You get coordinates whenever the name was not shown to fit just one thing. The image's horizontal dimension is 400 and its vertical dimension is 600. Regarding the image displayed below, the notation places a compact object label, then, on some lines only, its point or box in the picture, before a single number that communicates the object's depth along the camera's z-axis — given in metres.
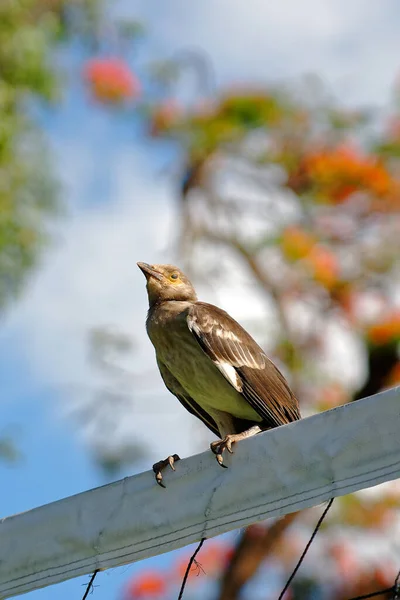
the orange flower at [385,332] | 18.72
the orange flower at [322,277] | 19.23
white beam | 5.76
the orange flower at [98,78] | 20.23
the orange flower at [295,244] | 19.19
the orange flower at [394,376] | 18.78
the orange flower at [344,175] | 19.28
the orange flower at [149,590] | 18.03
